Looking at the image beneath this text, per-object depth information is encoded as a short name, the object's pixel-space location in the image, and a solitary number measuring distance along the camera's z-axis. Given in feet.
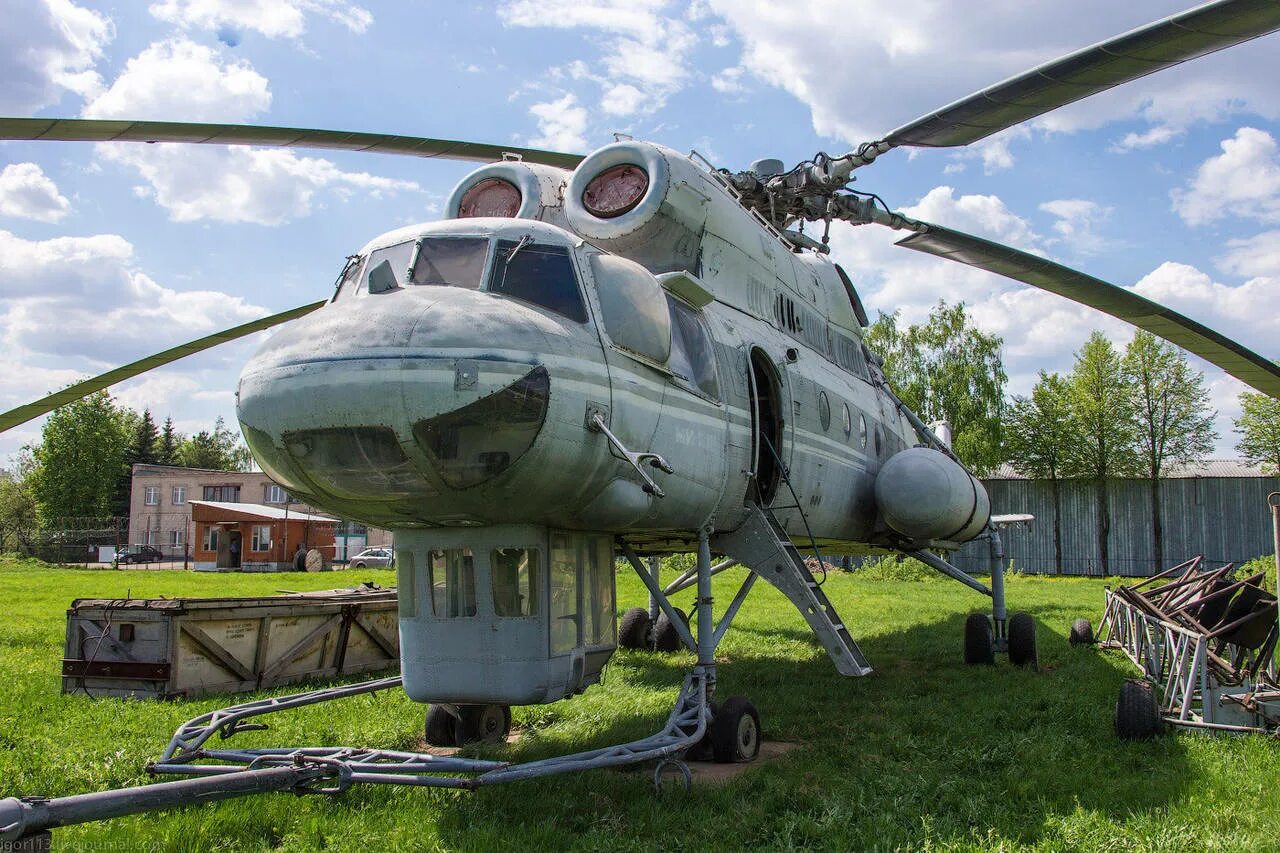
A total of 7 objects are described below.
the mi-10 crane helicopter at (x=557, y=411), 16.75
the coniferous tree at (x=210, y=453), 302.04
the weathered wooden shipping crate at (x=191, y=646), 30.60
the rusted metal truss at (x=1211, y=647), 23.16
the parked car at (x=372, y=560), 143.64
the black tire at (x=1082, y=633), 44.25
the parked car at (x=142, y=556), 160.15
